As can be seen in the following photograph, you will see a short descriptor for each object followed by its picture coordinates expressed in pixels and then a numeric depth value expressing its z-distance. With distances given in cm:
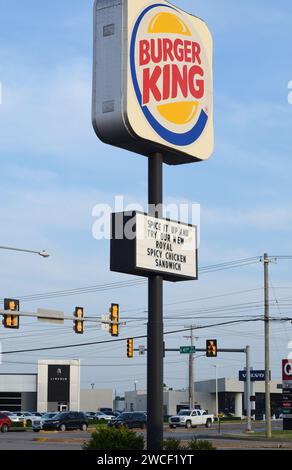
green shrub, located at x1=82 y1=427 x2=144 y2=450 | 1738
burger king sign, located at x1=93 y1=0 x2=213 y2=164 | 1717
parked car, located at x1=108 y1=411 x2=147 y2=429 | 6450
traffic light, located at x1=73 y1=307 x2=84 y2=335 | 4175
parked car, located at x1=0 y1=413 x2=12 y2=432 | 6406
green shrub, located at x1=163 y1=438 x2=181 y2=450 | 1714
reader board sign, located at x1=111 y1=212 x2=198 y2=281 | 1708
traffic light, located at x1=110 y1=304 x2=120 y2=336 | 4281
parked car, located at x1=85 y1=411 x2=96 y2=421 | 8631
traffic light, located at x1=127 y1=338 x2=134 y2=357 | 5256
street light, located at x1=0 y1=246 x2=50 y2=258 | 4150
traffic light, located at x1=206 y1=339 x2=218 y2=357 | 5353
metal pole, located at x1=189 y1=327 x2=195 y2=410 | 8488
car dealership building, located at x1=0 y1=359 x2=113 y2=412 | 9925
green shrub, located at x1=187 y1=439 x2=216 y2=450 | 1733
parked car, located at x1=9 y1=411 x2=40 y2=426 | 7725
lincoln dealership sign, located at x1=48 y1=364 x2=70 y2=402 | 9950
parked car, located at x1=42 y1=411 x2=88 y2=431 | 6300
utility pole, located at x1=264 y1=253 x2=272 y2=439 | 5169
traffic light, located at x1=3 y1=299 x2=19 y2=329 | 3888
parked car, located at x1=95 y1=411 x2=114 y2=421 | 8719
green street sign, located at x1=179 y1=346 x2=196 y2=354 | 6174
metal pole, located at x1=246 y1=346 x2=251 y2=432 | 5801
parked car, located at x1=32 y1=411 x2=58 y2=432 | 6327
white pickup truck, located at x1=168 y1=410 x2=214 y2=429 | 7331
